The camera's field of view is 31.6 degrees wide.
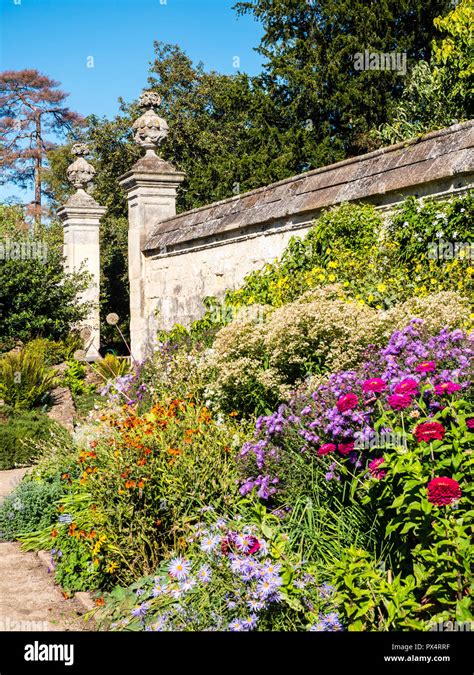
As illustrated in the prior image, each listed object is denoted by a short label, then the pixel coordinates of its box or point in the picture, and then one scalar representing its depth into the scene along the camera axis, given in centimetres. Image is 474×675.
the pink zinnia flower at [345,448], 383
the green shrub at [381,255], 595
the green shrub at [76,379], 1179
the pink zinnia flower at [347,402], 387
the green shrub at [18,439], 860
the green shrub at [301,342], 517
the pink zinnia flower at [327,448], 381
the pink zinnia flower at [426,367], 383
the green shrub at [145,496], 443
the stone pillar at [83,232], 1498
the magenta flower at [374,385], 379
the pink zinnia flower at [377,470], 338
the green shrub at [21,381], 1011
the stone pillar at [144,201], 1123
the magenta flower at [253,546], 332
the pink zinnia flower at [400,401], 355
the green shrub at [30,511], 581
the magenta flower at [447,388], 359
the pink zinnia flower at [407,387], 365
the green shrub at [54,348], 1228
